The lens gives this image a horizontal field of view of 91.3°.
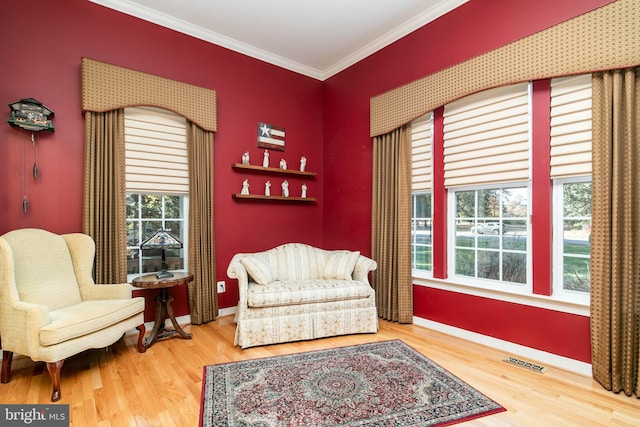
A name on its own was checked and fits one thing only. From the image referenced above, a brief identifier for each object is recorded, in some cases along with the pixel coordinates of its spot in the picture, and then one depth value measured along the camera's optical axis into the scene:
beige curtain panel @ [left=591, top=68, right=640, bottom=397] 2.02
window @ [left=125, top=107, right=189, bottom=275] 3.17
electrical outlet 3.71
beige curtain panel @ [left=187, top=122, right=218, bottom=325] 3.42
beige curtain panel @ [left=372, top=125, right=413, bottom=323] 3.40
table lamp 2.80
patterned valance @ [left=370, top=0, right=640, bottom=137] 2.06
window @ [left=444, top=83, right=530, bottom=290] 2.68
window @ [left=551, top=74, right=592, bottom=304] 2.29
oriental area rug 1.78
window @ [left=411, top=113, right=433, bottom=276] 3.34
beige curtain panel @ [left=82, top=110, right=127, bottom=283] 2.86
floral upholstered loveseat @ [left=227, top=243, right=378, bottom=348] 2.81
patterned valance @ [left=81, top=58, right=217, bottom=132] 2.85
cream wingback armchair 2.01
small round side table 2.80
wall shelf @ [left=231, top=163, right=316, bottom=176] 3.80
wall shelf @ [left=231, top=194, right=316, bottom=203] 3.83
